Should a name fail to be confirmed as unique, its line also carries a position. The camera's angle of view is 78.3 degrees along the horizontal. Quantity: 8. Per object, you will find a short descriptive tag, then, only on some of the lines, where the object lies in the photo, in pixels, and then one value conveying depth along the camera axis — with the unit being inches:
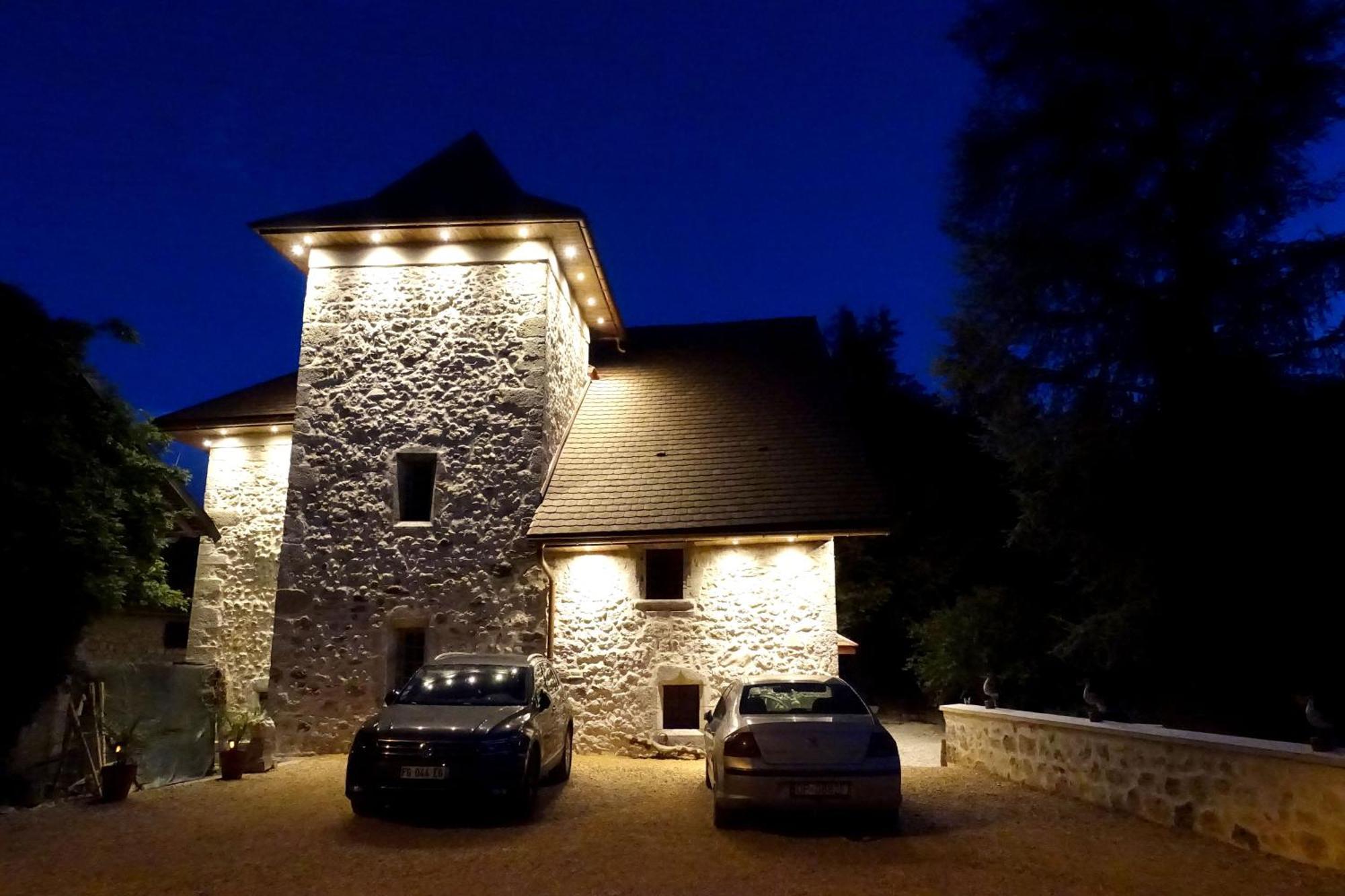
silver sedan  257.4
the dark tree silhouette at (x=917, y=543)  804.0
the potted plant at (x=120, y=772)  319.9
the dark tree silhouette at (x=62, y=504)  329.7
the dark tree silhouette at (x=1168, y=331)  389.7
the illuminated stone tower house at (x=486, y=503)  471.2
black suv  280.8
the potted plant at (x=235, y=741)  377.1
